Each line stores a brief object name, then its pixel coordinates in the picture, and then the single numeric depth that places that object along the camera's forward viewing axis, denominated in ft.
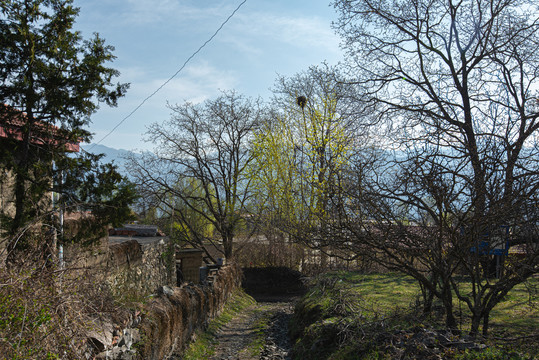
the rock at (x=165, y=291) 27.92
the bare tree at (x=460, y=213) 17.25
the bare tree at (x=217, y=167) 74.90
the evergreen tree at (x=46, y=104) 21.67
